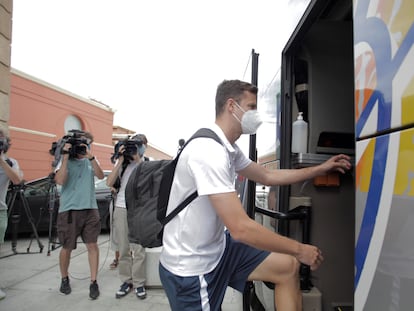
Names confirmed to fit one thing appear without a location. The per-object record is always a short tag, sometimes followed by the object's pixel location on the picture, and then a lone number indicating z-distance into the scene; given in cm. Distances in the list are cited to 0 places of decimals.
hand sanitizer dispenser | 245
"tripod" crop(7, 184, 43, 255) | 574
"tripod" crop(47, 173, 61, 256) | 597
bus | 93
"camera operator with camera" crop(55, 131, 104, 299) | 396
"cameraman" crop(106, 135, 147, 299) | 405
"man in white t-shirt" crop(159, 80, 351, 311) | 157
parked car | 654
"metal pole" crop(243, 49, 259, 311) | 249
